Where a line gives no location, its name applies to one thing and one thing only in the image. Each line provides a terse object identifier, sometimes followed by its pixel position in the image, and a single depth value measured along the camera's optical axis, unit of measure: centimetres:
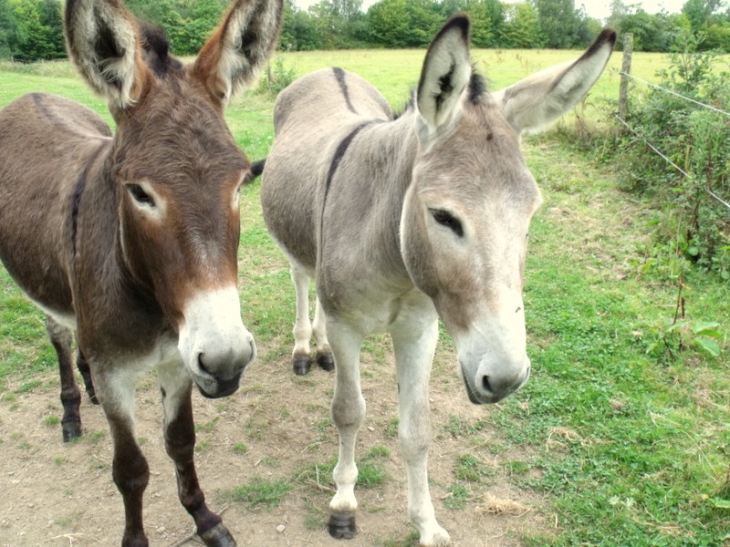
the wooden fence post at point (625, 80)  876
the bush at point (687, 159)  559
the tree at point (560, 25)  3028
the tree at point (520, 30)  2763
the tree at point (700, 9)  1491
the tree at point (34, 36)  3469
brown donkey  184
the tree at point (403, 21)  3488
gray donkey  185
